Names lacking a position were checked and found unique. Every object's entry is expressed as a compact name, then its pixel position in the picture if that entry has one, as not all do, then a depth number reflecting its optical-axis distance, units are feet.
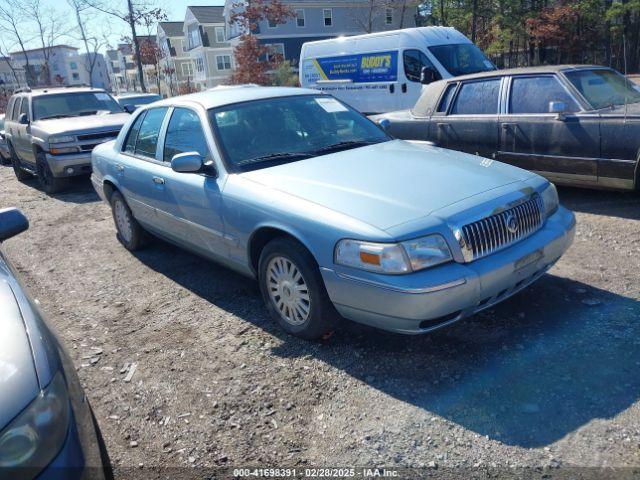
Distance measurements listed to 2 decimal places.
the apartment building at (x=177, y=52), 171.53
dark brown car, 19.02
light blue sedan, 10.36
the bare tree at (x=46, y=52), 112.37
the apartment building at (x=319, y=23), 126.52
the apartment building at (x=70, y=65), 242.37
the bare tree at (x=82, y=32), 87.67
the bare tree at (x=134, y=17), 74.38
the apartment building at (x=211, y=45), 147.74
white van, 40.01
